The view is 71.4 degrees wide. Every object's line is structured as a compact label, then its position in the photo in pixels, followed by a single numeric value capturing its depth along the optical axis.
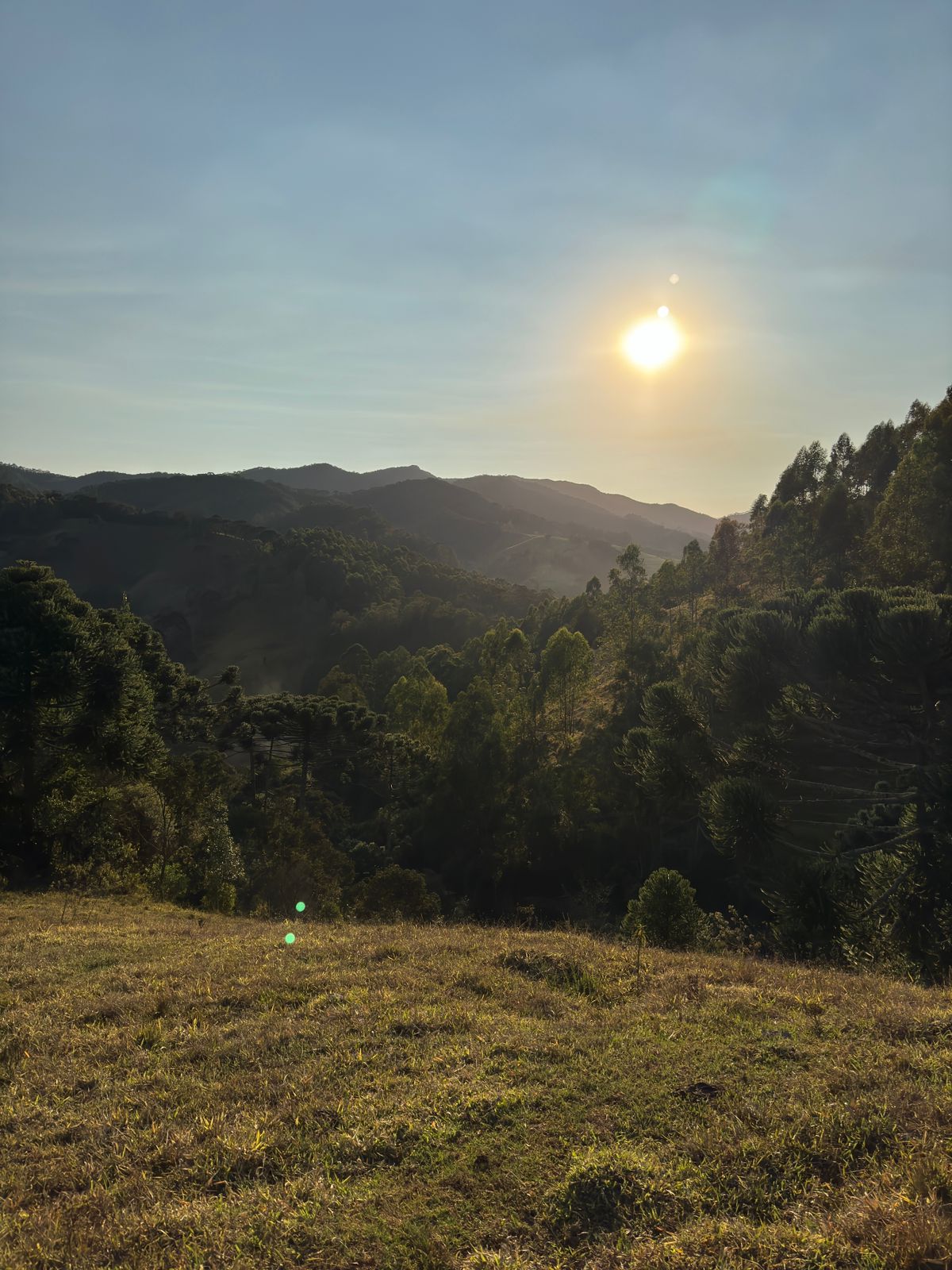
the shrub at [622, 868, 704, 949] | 18.78
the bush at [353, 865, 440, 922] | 26.14
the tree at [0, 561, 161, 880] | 20.81
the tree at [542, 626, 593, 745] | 53.47
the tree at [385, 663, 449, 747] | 54.81
